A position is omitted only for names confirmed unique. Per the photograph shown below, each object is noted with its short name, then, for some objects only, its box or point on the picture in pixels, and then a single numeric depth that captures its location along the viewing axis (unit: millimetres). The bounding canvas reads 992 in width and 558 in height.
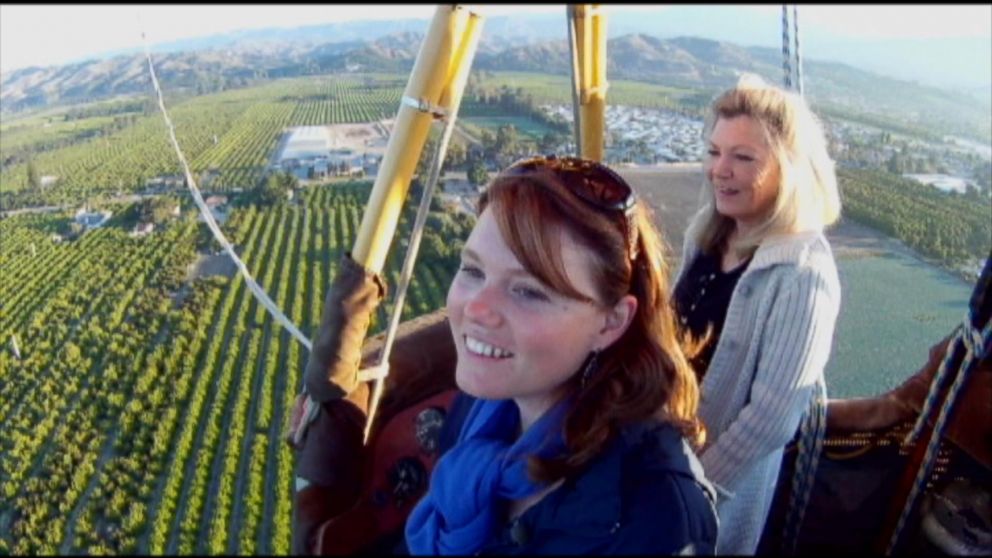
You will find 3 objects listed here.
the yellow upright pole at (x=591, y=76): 1157
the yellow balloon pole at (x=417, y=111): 907
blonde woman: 899
